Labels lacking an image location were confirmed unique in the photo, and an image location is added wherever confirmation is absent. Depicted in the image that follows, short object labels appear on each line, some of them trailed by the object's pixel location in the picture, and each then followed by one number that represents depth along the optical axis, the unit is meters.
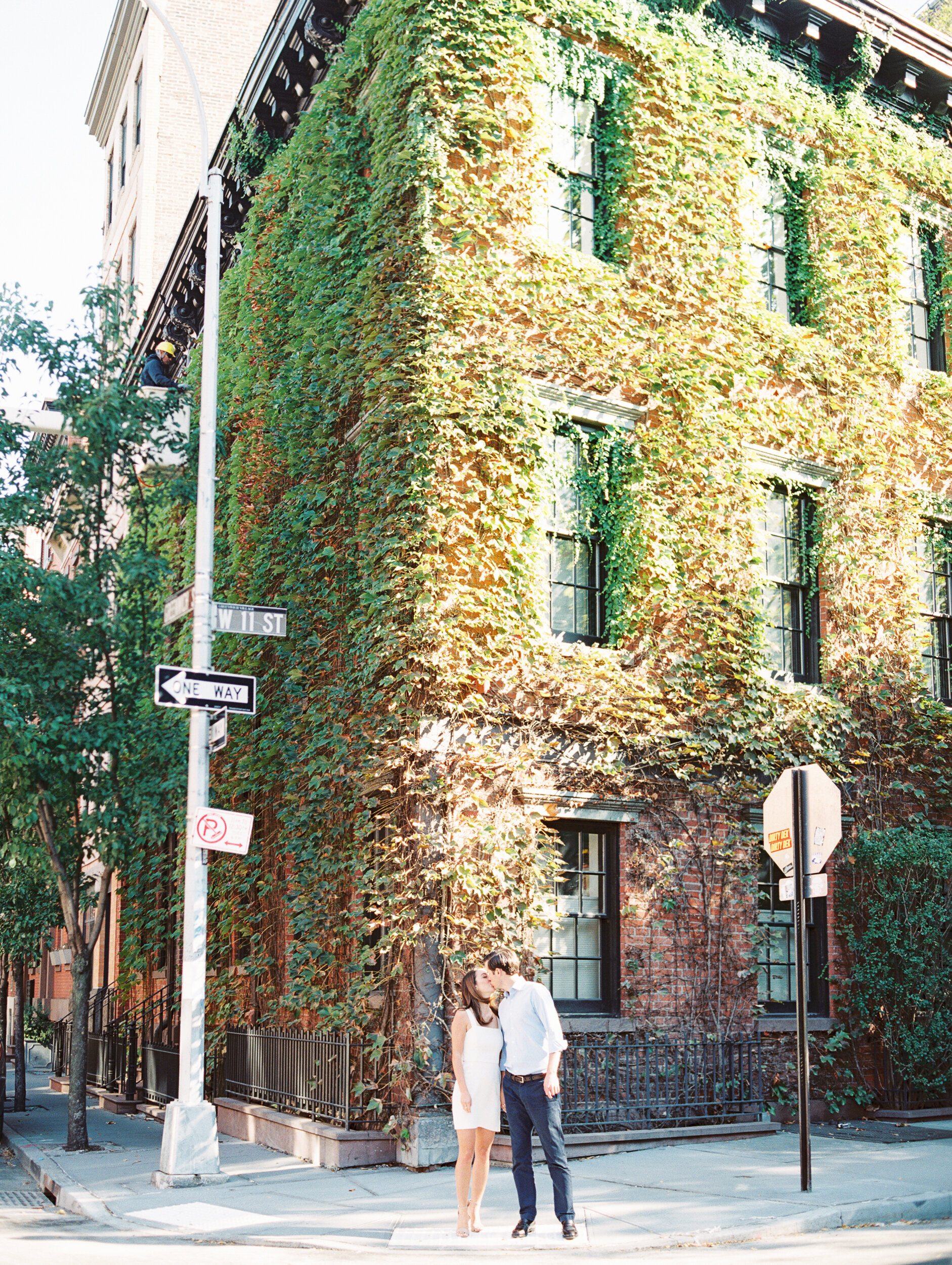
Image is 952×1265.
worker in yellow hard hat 17.81
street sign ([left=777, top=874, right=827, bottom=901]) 9.37
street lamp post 11.01
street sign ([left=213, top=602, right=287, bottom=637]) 12.14
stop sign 9.55
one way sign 11.38
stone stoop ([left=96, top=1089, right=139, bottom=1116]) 18.25
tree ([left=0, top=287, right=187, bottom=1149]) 13.91
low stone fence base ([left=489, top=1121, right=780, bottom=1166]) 11.55
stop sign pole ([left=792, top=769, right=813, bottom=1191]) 9.18
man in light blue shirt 8.39
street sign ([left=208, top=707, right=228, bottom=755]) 11.84
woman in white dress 8.59
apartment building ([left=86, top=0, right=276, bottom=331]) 28.47
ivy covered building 12.94
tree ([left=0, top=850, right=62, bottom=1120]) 19.97
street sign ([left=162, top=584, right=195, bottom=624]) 12.48
